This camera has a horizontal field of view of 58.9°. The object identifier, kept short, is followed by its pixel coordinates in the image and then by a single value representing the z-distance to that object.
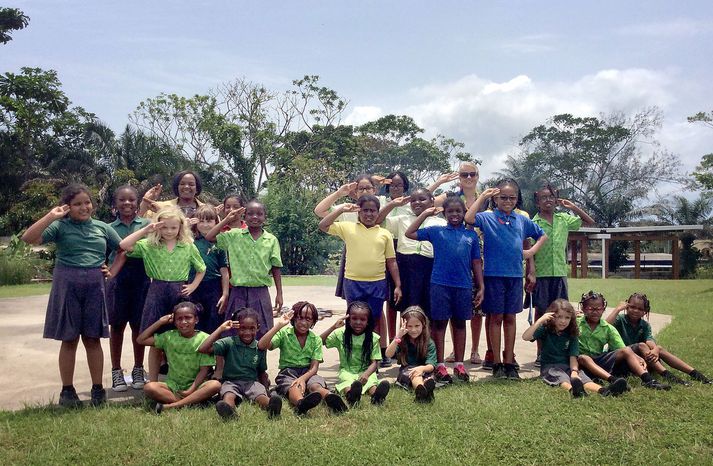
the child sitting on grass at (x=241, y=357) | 4.59
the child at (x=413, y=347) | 5.00
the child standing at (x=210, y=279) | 5.51
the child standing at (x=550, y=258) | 6.16
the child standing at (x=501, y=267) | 5.59
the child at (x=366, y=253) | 5.54
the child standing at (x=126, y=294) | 5.28
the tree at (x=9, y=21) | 21.31
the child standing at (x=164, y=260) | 4.97
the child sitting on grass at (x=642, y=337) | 5.22
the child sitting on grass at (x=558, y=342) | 5.13
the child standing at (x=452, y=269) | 5.54
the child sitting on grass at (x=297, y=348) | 4.69
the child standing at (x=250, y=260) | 5.32
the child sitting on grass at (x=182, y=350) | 4.62
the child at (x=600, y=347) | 5.13
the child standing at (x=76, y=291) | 4.63
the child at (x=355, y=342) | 5.02
